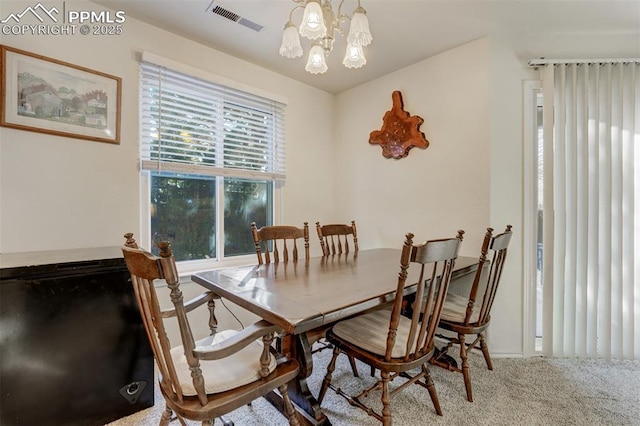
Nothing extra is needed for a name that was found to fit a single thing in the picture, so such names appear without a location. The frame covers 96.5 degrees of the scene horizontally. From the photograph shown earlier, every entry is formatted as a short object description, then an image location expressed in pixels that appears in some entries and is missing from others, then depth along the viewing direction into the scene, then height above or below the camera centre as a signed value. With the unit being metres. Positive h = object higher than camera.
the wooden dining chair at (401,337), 1.21 -0.64
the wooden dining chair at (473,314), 1.66 -0.65
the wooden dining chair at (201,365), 0.92 -0.64
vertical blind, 2.06 +0.03
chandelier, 1.33 +0.91
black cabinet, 1.26 -0.63
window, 2.14 +0.43
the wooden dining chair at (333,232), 2.36 -0.18
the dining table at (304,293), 1.11 -0.38
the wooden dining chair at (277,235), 2.02 -0.17
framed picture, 1.60 +0.69
